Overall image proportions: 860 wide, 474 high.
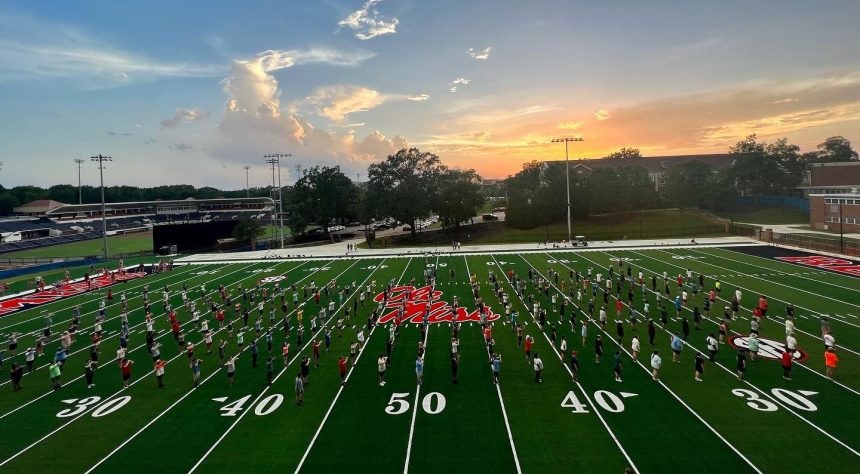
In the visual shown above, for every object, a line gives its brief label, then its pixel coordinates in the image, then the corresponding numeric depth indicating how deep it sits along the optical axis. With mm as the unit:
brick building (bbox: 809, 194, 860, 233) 54594
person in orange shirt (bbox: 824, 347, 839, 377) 15984
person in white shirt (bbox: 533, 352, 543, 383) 16719
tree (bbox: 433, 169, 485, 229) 67688
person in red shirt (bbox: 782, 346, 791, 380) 15938
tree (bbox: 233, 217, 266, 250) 64438
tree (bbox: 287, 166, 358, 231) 76562
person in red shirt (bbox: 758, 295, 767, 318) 23688
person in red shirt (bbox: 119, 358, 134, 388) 17523
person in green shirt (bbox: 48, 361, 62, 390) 17562
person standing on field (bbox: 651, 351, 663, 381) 16250
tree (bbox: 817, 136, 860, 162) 100419
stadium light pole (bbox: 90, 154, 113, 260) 59944
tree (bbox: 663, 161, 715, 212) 74875
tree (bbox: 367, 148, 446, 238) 64688
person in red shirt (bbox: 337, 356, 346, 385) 17297
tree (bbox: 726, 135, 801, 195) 83688
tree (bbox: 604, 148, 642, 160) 133625
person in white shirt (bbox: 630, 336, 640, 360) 18156
